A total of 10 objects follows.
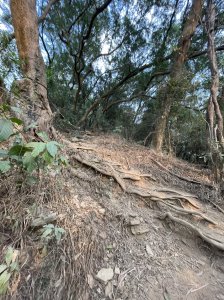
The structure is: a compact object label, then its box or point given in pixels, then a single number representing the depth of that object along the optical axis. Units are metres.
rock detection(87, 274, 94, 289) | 1.14
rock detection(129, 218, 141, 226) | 1.68
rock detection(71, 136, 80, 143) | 3.22
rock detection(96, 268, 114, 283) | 1.21
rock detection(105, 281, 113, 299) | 1.15
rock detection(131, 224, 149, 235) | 1.66
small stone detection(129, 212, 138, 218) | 1.77
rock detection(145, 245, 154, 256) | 1.53
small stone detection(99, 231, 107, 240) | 1.46
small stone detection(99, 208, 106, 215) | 1.68
